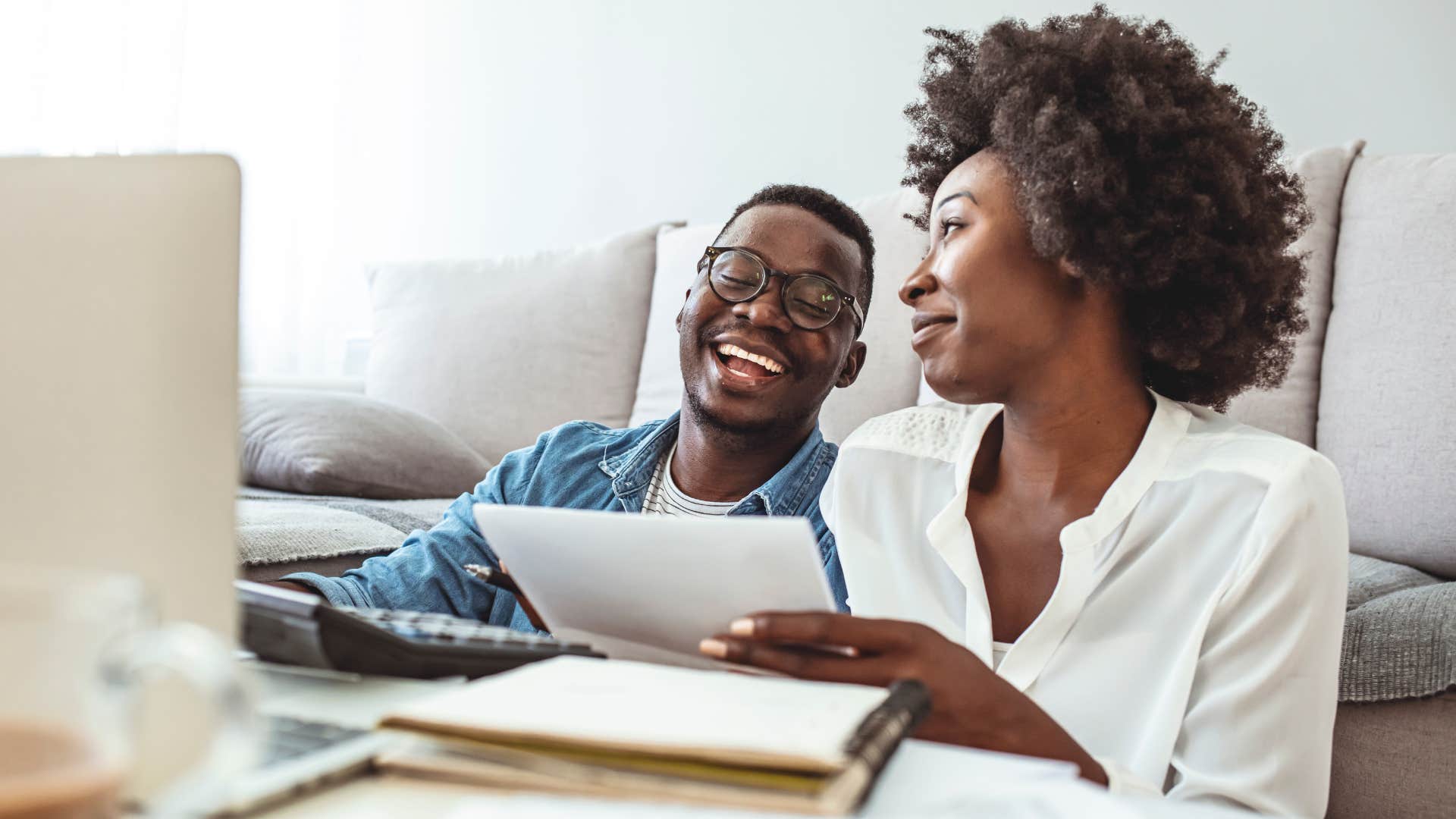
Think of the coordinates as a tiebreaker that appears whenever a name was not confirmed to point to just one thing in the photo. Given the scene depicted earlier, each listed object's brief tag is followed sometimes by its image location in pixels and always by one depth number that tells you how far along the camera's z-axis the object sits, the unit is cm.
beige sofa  108
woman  89
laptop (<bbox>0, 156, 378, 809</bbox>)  41
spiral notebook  40
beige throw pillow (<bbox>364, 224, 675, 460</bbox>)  244
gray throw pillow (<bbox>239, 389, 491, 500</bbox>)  200
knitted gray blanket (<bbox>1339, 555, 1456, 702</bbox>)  105
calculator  57
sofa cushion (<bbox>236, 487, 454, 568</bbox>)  140
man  135
